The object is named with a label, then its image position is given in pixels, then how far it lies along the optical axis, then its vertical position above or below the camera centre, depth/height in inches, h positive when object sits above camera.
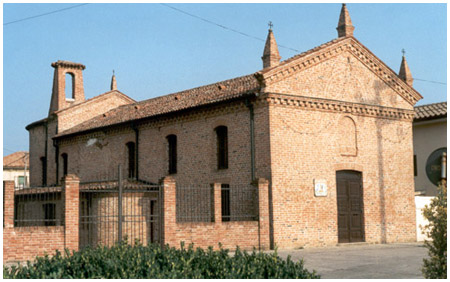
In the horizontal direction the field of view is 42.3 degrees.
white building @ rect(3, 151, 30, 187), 2128.4 +132.6
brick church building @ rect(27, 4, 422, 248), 761.0 +85.4
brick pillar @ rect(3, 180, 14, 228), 602.7 +1.4
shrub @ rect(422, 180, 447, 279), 323.6 -23.7
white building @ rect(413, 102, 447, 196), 1067.3 +106.0
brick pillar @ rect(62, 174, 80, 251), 636.7 -8.8
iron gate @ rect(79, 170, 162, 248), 789.2 -11.0
